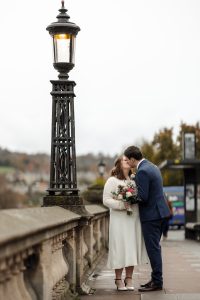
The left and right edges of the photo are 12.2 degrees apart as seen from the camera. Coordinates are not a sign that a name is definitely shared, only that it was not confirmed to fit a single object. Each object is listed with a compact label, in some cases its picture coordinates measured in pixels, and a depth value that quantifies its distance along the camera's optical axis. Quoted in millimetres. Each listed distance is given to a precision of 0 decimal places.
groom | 11891
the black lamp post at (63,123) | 11836
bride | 11953
